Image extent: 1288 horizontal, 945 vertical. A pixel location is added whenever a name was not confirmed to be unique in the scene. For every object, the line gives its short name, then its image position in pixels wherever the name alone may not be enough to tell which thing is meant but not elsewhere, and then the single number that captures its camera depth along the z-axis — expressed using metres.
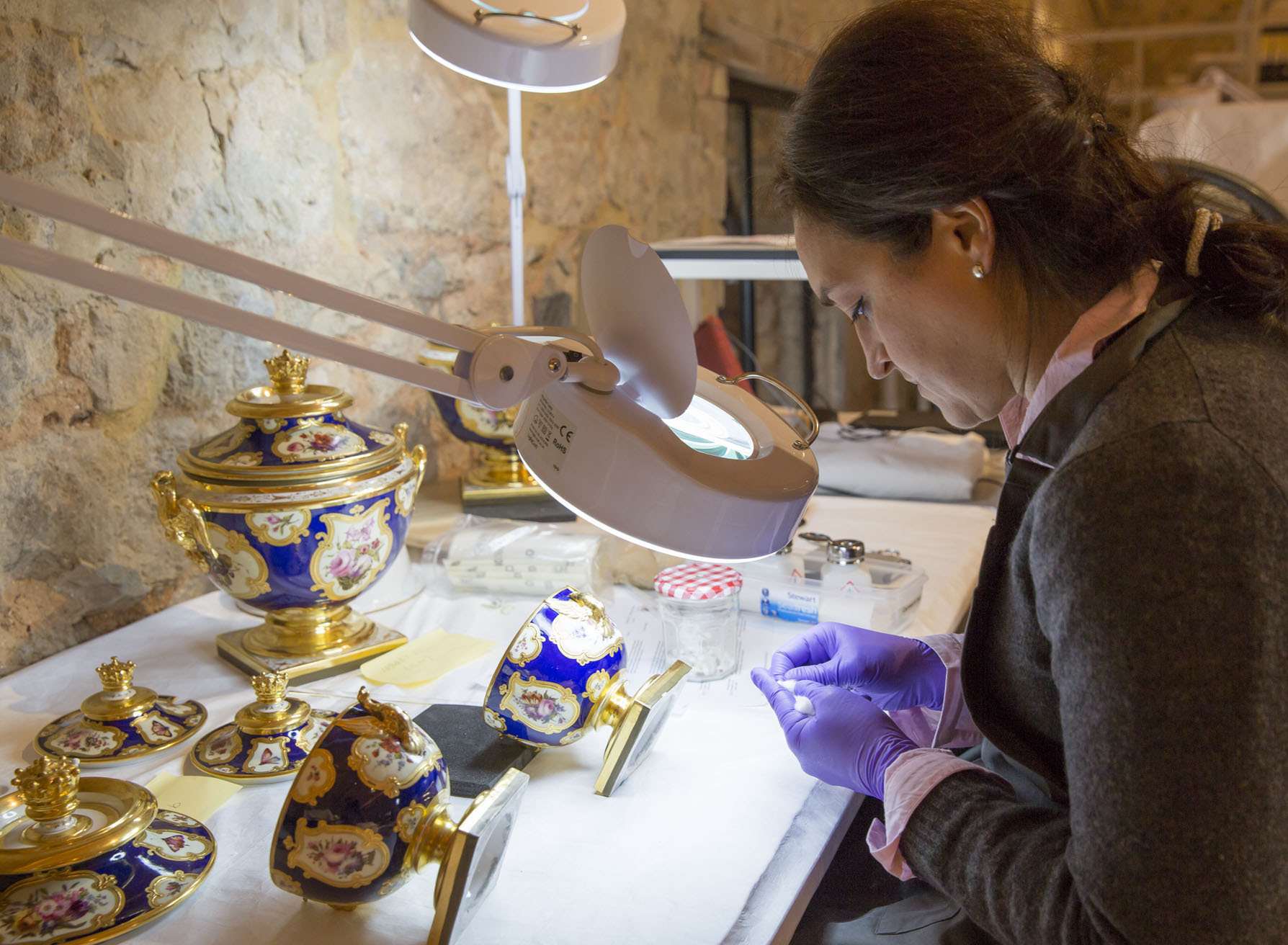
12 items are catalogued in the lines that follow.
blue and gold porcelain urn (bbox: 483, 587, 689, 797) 1.00
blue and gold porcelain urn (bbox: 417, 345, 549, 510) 1.77
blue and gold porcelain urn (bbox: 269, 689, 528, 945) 0.77
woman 0.64
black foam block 0.97
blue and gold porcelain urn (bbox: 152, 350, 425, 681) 1.18
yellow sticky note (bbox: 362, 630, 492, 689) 1.21
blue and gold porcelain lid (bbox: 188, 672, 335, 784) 1.00
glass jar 1.23
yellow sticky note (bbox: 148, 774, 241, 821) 0.94
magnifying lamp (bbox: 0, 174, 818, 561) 0.64
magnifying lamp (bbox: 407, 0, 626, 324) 1.18
